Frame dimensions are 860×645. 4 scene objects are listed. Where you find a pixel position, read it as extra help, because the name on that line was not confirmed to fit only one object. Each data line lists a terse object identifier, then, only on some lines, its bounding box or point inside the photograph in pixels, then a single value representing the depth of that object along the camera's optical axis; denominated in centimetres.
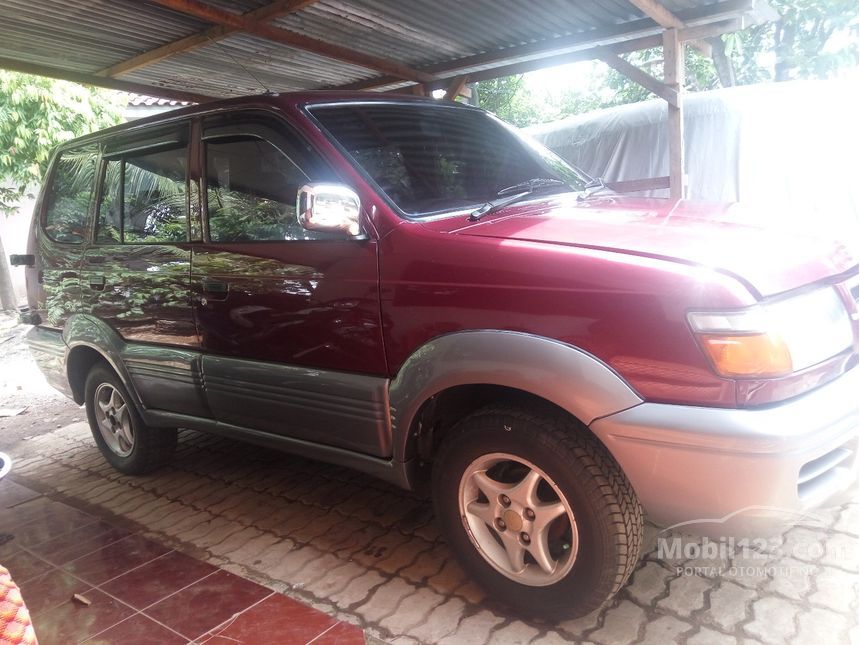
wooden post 503
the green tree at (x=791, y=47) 1108
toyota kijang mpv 181
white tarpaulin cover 688
